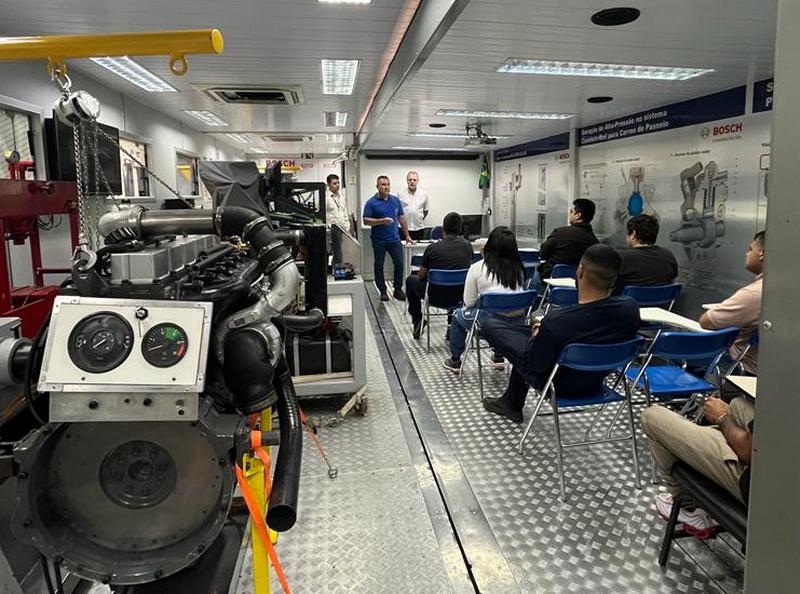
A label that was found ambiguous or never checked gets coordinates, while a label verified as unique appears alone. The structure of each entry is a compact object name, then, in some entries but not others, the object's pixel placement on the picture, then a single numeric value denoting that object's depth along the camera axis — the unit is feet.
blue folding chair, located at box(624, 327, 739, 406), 8.67
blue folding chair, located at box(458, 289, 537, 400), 12.25
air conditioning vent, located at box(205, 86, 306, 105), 19.54
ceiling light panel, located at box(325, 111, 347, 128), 25.32
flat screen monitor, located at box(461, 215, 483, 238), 30.04
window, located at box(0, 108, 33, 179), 13.79
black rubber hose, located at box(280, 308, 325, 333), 6.86
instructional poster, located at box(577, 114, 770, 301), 15.19
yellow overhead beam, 4.59
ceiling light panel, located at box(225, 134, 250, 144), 36.12
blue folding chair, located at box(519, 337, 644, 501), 8.33
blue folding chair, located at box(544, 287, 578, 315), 13.79
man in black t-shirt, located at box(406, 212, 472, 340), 16.02
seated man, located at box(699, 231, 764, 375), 9.16
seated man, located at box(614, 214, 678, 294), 14.05
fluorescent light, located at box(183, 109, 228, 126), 25.29
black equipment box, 10.93
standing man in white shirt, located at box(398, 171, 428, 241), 29.04
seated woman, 13.29
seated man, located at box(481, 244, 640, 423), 8.54
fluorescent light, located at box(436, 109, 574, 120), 19.95
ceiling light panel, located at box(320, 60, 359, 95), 16.01
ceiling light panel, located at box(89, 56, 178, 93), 15.66
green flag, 34.17
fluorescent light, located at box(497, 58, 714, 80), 13.12
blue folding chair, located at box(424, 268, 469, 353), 15.61
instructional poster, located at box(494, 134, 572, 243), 26.30
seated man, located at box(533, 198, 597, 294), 17.57
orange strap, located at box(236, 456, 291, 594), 4.09
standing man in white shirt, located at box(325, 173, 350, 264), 13.48
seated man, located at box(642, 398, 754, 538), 5.69
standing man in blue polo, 22.76
